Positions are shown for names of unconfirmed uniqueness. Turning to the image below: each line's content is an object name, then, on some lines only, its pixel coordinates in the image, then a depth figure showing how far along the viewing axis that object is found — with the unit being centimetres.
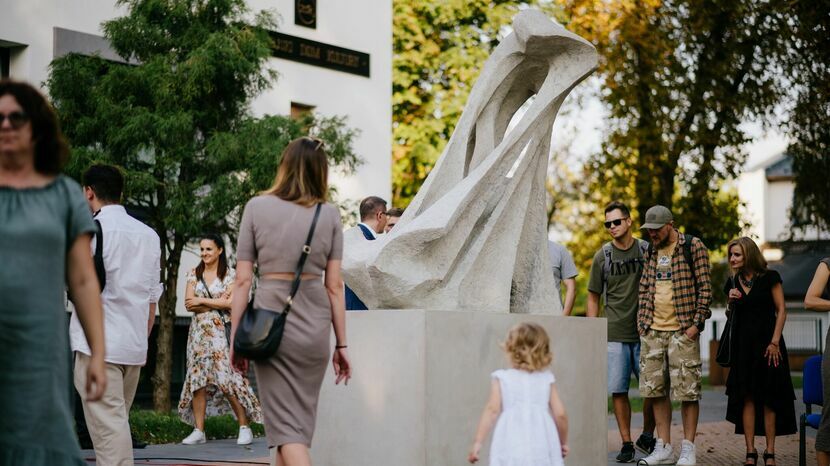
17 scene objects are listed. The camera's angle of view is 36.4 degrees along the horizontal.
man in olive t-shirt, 1070
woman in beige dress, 575
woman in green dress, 423
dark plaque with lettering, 2111
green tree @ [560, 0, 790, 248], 2431
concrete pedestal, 739
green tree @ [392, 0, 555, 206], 3047
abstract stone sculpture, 796
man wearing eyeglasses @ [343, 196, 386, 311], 960
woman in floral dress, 1162
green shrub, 1188
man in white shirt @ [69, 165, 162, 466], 714
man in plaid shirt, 1001
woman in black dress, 977
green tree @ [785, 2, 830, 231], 2253
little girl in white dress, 566
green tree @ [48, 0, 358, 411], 1374
